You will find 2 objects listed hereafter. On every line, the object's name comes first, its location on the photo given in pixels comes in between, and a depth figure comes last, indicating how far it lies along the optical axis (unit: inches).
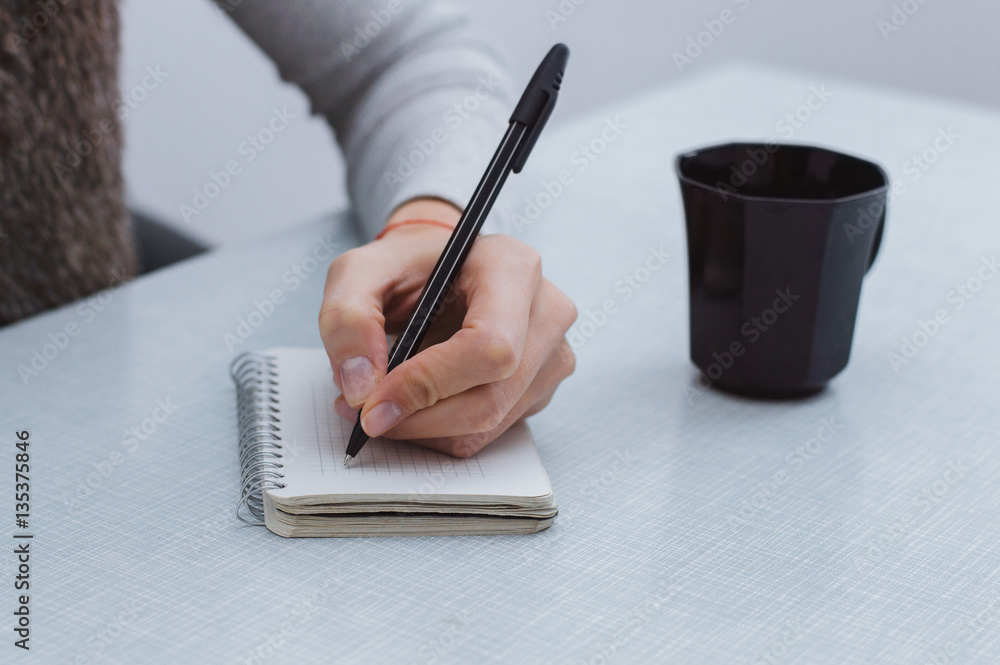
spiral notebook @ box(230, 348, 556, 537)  32.1
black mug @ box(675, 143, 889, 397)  34.4
